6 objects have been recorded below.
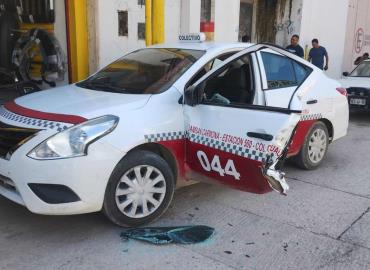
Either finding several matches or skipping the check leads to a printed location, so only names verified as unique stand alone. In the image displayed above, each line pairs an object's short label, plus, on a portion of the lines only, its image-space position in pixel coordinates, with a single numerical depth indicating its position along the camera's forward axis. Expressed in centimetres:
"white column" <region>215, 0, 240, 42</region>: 1014
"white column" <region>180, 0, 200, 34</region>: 925
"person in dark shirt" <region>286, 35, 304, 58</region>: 1136
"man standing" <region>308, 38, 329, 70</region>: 1208
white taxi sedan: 332
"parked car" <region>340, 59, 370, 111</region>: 928
